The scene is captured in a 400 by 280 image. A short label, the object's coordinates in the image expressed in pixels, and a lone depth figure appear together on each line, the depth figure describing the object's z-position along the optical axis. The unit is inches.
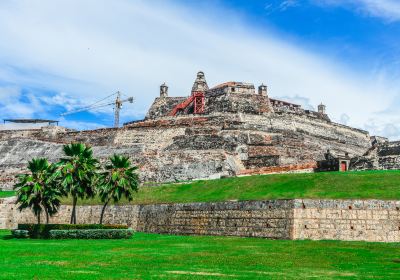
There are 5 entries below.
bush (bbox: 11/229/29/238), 1296.8
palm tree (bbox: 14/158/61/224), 1387.8
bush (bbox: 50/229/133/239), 1227.9
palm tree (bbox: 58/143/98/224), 1357.0
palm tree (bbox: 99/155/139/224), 1375.5
